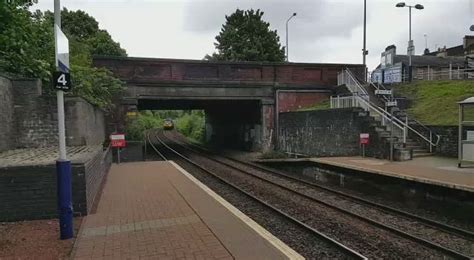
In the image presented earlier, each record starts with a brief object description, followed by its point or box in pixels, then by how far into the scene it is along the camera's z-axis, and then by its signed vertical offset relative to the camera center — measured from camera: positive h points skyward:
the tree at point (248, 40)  52.41 +9.84
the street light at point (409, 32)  31.81 +7.63
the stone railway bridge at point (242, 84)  26.08 +2.22
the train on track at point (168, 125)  76.00 -1.05
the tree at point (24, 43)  8.16 +1.89
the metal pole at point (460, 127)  14.27 -0.36
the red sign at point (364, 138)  18.78 -0.91
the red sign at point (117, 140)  18.96 -0.92
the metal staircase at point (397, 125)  18.50 -0.37
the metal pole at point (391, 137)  17.50 -0.87
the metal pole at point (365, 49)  30.97 +4.94
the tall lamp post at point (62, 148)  6.18 -0.41
